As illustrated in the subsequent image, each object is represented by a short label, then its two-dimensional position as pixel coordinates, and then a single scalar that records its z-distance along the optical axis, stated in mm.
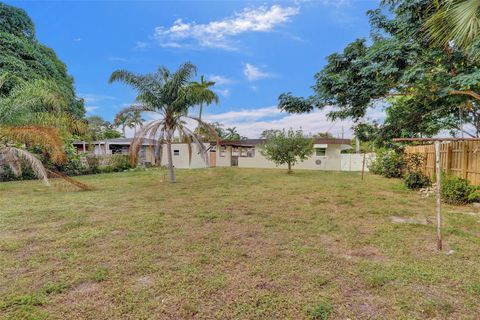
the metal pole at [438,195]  3595
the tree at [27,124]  8581
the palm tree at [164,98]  10812
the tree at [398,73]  5227
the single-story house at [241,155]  19797
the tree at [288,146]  15328
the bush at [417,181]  9508
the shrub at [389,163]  13112
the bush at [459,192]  6742
